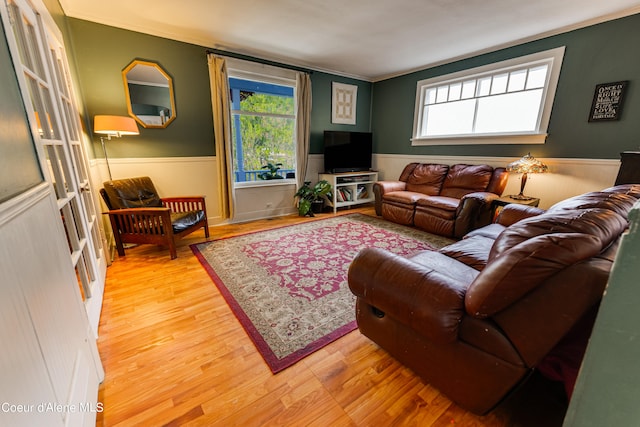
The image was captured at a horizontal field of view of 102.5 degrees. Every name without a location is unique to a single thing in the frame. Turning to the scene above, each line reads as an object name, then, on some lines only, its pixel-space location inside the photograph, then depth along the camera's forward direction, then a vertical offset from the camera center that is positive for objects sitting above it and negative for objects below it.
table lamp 2.96 -0.21
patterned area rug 1.64 -1.14
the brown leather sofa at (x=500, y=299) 0.83 -0.57
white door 1.38 +0.09
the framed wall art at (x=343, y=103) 4.68 +0.80
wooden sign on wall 2.63 +0.49
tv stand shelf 4.54 -0.73
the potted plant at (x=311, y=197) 4.31 -0.83
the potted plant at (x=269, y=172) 4.30 -0.41
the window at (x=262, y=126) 3.91 +0.33
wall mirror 3.02 +0.62
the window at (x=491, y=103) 3.17 +0.63
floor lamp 2.53 +0.21
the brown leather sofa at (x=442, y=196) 3.15 -0.68
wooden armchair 2.58 -0.74
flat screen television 4.53 -0.06
